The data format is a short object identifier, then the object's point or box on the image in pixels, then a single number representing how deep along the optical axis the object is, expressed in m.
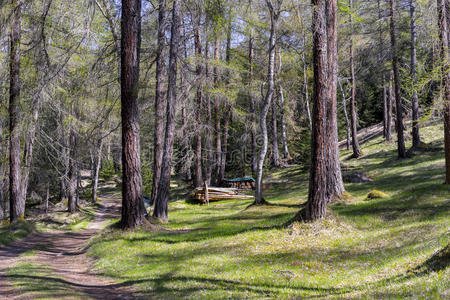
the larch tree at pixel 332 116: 14.70
